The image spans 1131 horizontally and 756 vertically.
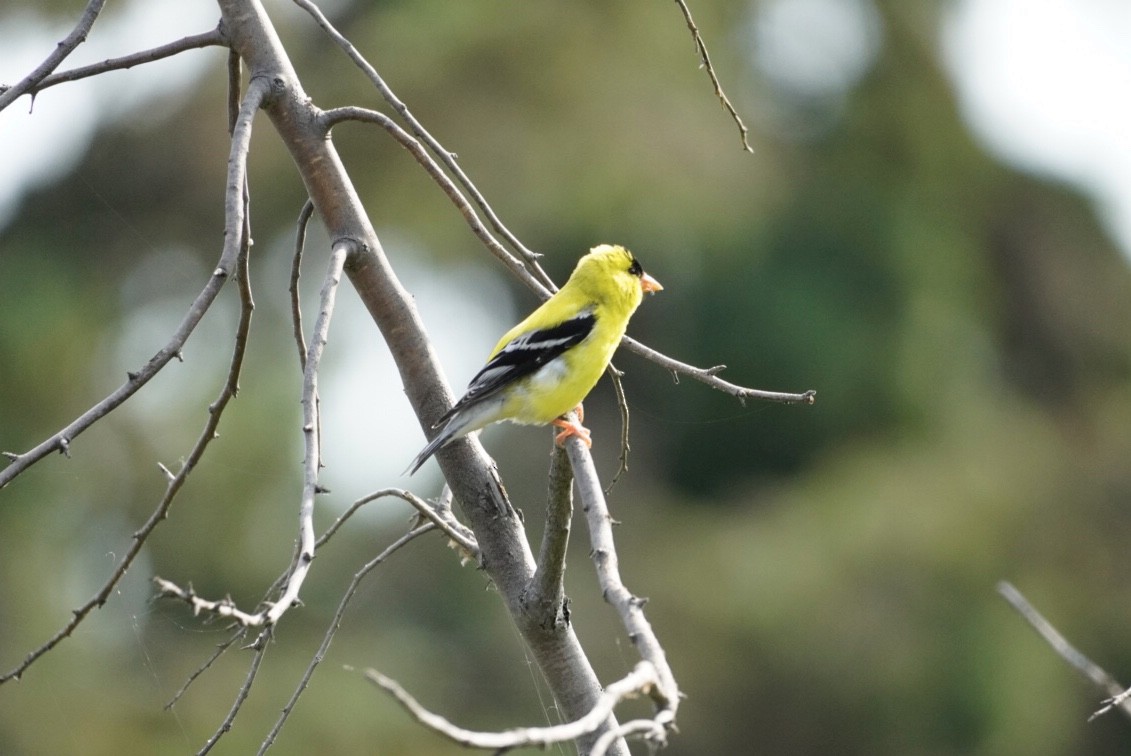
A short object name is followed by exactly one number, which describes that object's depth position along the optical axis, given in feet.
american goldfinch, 24.82
